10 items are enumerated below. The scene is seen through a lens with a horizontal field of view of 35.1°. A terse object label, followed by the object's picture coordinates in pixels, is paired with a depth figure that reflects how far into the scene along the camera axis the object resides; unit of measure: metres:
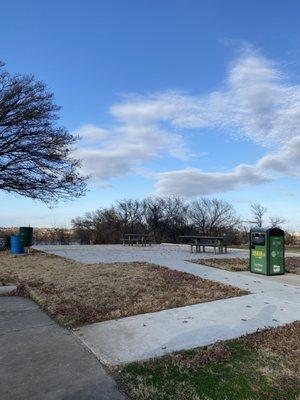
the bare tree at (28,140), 23.45
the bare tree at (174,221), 56.22
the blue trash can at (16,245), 20.34
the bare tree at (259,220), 61.09
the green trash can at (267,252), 12.10
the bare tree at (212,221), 63.47
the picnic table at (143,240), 27.65
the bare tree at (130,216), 56.14
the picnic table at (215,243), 19.70
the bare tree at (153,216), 56.69
